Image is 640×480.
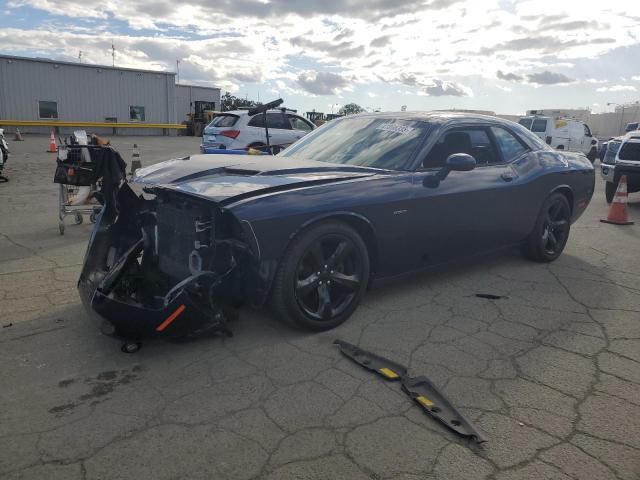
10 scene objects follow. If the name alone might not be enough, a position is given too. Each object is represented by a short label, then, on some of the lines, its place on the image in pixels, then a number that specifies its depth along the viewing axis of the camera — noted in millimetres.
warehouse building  28141
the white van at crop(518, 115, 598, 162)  20625
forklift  33438
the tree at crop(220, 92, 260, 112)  52438
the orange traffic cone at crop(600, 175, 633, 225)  7891
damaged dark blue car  3201
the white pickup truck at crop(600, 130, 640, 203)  8961
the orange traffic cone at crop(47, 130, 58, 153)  18188
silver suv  12672
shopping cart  4504
